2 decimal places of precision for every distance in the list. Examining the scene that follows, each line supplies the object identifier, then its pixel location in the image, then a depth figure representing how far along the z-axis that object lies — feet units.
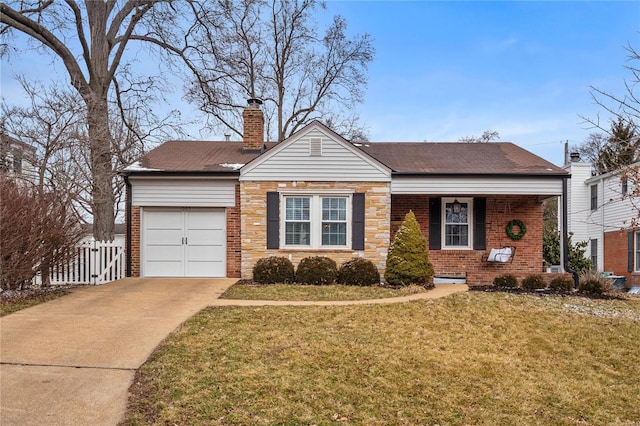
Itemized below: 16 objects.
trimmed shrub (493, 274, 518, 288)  40.09
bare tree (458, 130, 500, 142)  113.09
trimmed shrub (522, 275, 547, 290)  39.75
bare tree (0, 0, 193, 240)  50.16
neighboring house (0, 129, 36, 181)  42.42
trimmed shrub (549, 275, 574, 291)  39.70
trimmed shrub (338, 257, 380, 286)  38.55
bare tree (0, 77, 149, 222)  42.55
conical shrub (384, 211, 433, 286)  38.11
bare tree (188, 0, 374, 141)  72.74
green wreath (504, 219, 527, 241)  45.73
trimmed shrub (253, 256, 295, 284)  38.78
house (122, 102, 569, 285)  42.45
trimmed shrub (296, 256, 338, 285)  38.27
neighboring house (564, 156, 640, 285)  63.16
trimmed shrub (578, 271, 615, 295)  38.83
